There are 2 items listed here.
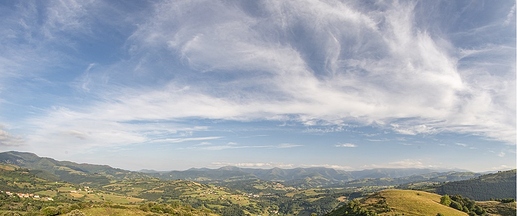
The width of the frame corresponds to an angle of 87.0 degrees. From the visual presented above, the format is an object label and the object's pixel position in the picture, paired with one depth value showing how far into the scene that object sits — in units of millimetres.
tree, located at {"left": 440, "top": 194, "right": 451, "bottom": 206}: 127400
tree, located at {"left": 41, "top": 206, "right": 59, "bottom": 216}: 116888
